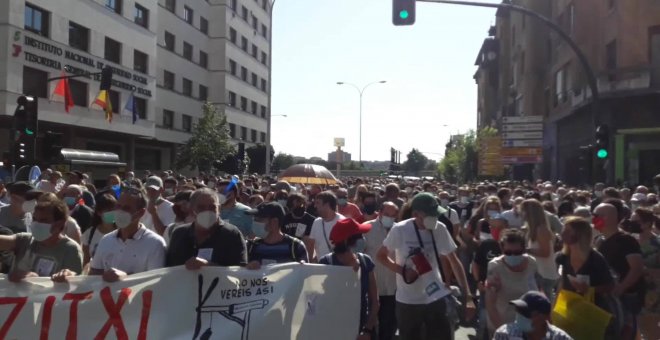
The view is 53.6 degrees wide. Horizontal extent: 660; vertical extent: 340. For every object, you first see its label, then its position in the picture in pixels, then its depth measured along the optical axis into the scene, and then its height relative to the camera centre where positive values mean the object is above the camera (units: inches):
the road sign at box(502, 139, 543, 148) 1481.3 +77.5
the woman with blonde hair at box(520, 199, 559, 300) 243.3 -24.5
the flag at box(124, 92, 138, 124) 1331.2 +125.0
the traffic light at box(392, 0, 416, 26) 510.9 +127.3
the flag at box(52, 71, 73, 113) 1087.6 +124.9
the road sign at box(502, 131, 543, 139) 1482.5 +95.8
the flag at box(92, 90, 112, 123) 1180.5 +117.1
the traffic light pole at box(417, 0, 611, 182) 528.1 +122.8
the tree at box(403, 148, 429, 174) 4416.8 +88.0
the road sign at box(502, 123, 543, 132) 1476.4 +113.8
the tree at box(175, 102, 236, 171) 1610.5 +62.7
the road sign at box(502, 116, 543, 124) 1476.4 +131.3
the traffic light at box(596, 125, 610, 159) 601.9 +34.8
